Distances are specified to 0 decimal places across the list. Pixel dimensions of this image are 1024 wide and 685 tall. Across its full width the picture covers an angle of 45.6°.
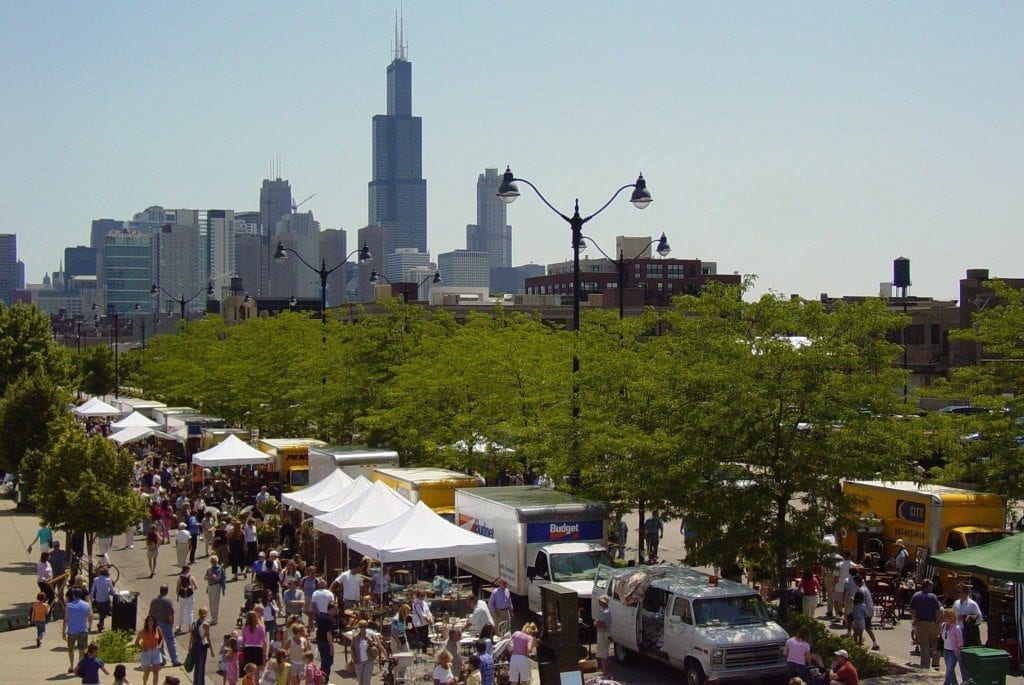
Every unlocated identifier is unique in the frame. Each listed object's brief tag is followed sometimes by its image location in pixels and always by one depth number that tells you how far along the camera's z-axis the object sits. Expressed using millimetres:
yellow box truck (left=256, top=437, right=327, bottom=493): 41625
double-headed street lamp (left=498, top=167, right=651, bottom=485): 26453
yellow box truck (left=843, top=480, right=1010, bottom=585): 26812
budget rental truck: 23297
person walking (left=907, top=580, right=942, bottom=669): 20359
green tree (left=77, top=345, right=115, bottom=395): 113500
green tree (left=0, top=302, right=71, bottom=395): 61875
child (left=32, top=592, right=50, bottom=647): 22891
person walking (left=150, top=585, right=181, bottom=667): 20578
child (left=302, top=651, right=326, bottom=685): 17484
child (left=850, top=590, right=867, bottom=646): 21875
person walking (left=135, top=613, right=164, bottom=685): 18953
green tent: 18156
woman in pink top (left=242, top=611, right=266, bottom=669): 19484
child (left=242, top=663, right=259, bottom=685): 17109
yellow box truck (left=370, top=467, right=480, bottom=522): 29562
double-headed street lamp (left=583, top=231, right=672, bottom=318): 35750
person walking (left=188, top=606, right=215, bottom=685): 18875
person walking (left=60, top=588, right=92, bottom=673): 20875
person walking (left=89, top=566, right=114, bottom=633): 24016
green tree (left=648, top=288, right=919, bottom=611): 20906
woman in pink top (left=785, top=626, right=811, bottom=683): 17375
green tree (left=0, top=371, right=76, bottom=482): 40031
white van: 18203
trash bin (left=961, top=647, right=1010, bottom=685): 17188
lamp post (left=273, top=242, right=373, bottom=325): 42353
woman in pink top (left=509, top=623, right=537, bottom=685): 18156
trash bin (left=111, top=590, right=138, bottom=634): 23078
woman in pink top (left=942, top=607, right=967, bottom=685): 18172
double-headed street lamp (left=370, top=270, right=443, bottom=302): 46181
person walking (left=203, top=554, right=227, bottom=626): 24434
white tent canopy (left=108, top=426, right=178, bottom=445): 50062
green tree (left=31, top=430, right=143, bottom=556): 26391
